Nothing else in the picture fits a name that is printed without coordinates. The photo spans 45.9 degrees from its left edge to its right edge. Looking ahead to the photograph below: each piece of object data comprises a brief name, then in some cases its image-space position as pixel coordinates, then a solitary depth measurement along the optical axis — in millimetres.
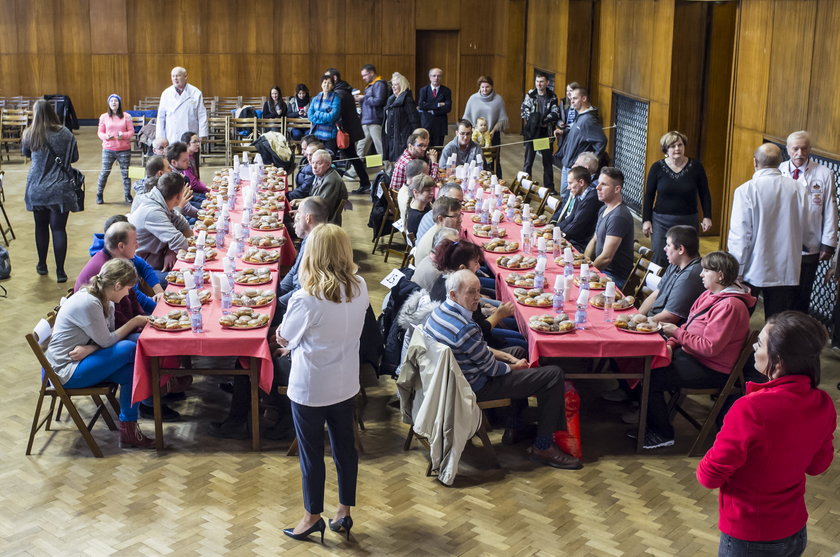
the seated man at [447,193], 8070
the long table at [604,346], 6105
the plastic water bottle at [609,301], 6395
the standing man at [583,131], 11398
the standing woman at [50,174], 9383
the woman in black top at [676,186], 8641
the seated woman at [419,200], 8828
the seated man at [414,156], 10484
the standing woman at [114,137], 13500
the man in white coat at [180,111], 13031
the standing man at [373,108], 14836
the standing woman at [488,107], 14422
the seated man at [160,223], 7965
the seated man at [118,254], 6652
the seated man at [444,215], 7402
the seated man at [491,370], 5664
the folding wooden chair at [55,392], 5883
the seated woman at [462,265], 6145
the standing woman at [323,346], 4781
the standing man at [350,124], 13859
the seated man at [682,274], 6469
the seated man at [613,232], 7849
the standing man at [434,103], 14930
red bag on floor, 6185
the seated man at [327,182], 9500
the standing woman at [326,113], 13656
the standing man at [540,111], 14031
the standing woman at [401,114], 13953
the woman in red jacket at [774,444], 3531
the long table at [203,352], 6031
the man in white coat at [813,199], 7539
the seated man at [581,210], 8719
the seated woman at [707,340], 6012
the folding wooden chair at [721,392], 6111
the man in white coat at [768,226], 7391
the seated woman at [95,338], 5965
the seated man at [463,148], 11667
